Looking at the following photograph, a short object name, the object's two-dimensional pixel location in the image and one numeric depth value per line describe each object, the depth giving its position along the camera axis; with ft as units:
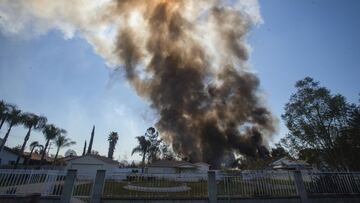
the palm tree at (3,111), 108.92
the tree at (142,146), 203.98
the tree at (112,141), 230.19
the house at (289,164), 92.54
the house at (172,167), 128.28
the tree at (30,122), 124.05
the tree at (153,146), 213.25
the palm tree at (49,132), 150.71
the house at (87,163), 102.63
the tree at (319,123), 65.31
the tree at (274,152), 159.33
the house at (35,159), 171.04
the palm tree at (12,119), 113.19
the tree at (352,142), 61.72
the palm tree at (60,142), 175.42
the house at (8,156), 125.80
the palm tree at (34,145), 162.85
